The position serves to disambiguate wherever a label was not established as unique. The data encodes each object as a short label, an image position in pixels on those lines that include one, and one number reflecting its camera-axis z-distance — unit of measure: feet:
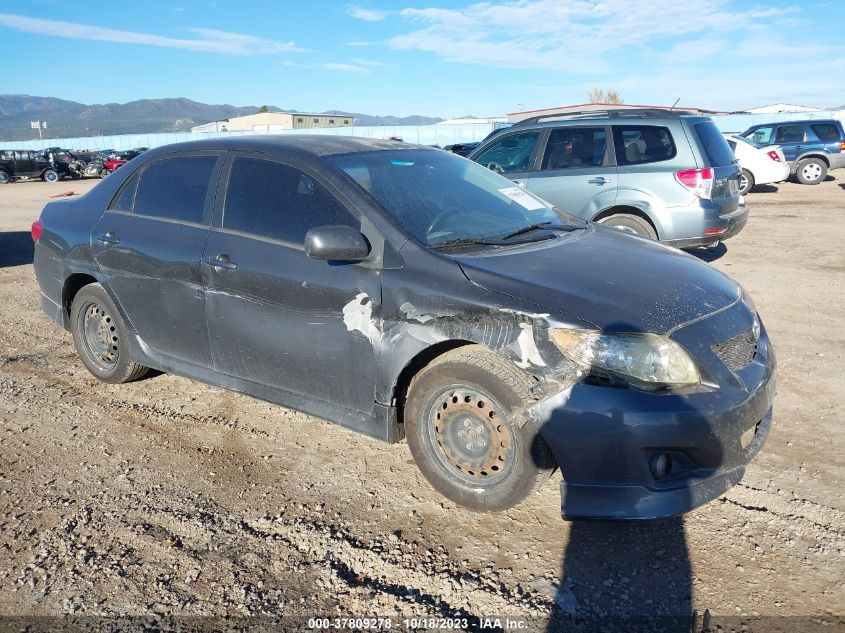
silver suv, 23.63
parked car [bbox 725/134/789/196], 54.13
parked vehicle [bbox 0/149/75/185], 101.96
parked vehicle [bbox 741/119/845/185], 61.31
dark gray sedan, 8.87
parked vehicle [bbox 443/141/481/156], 48.16
